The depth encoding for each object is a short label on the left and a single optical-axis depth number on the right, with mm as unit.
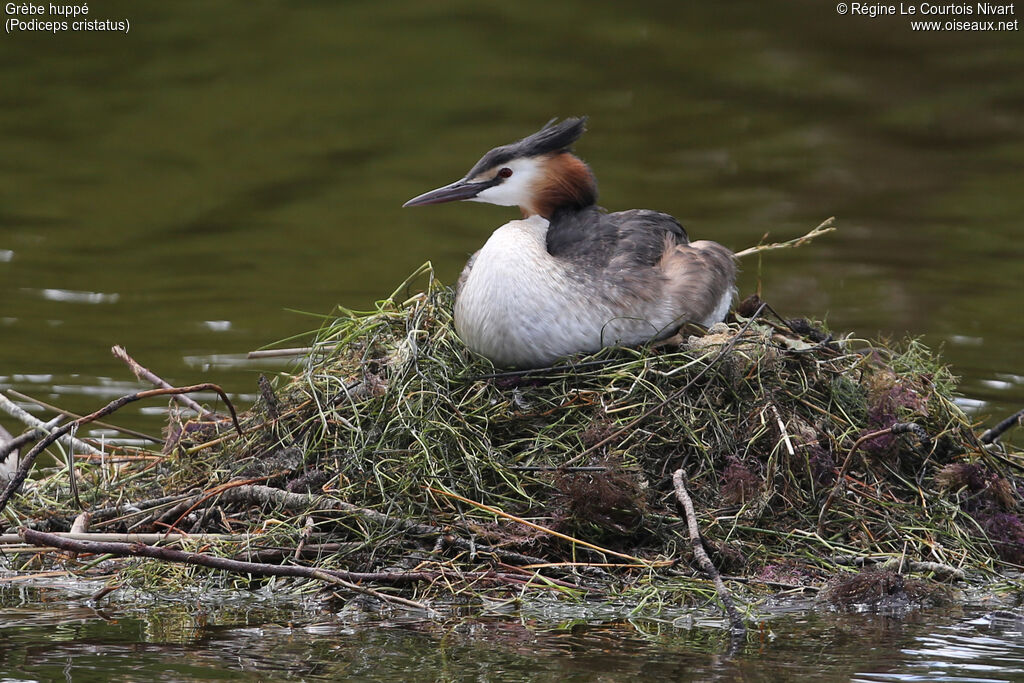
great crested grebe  13703
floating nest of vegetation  11953
